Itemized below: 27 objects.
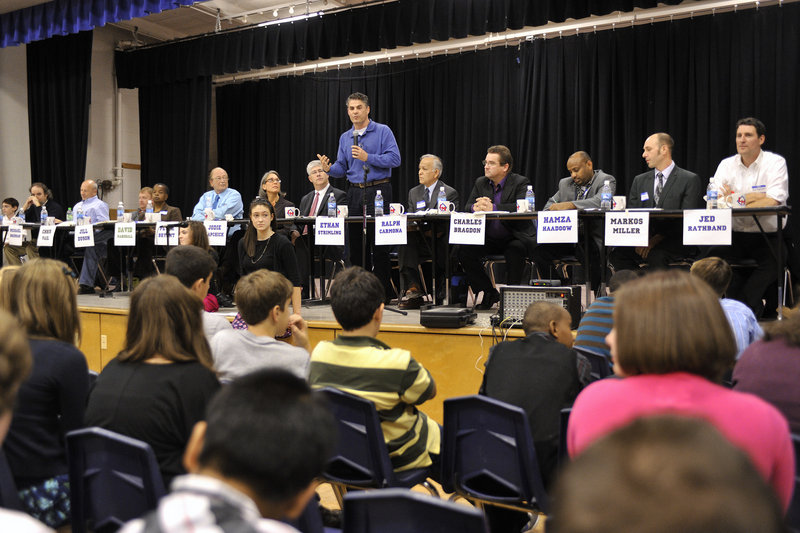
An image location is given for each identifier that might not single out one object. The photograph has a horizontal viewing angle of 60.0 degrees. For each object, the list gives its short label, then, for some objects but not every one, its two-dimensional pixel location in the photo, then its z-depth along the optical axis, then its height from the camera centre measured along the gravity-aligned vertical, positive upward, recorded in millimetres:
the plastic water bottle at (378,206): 4898 +175
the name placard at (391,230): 4707 +4
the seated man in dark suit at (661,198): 4457 +212
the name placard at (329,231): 5059 +0
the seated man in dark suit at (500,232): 4957 -15
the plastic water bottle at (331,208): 5346 +173
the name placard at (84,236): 6086 -30
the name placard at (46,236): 6395 -30
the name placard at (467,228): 4500 +13
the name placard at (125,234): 5918 -14
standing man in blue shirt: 5559 +566
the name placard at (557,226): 4184 +20
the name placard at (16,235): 6734 -19
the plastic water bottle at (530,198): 4710 +218
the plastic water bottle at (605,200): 4412 +186
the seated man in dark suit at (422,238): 5105 -57
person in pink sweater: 1113 -235
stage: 3705 -636
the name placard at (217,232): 5508 -2
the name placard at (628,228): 4008 +6
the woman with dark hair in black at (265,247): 4727 -108
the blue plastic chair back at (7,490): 1479 -551
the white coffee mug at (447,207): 4984 +169
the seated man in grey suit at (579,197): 4875 +245
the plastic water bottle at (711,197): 4133 +191
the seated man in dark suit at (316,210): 5801 +179
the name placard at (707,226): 3793 +14
